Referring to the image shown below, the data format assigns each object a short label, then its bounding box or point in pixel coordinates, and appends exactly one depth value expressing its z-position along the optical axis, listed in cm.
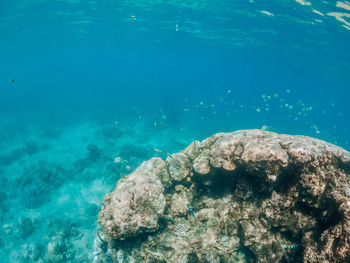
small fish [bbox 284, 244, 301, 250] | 454
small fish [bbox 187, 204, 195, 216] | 619
